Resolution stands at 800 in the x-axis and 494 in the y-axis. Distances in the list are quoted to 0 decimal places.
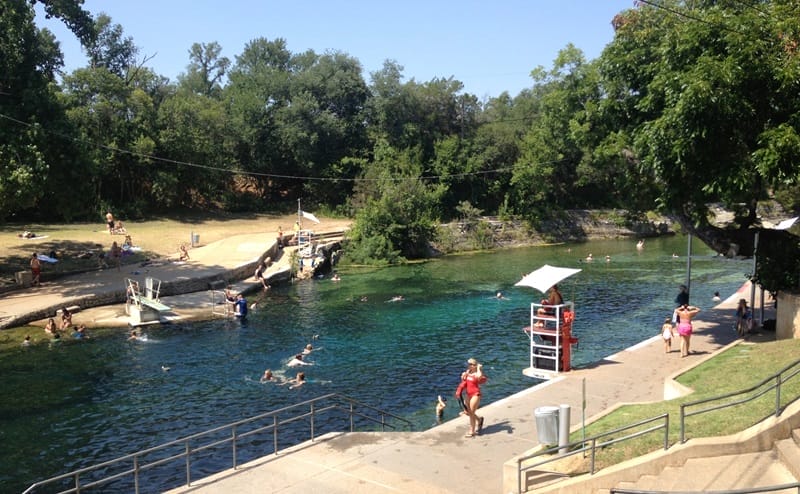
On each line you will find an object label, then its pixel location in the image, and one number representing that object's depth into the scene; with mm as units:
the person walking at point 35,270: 35531
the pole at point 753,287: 22719
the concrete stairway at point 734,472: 10078
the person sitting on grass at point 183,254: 43409
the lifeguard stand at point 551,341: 20359
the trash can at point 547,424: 11781
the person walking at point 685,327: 20922
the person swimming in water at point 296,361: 24719
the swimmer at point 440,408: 18531
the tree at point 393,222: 53375
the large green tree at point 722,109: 18688
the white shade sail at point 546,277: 21406
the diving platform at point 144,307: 31453
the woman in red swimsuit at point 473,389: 14828
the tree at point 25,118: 32594
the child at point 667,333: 21464
